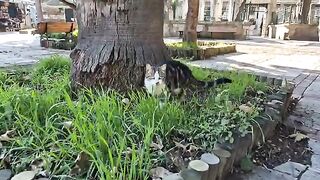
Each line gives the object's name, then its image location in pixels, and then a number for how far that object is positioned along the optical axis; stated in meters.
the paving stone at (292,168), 1.40
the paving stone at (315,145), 1.64
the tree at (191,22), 5.55
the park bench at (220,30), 10.79
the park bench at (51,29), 6.52
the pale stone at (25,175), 0.90
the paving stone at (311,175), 1.36
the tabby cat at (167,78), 1.62
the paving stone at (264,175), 1.33
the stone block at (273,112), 1.68
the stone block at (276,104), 1.79
